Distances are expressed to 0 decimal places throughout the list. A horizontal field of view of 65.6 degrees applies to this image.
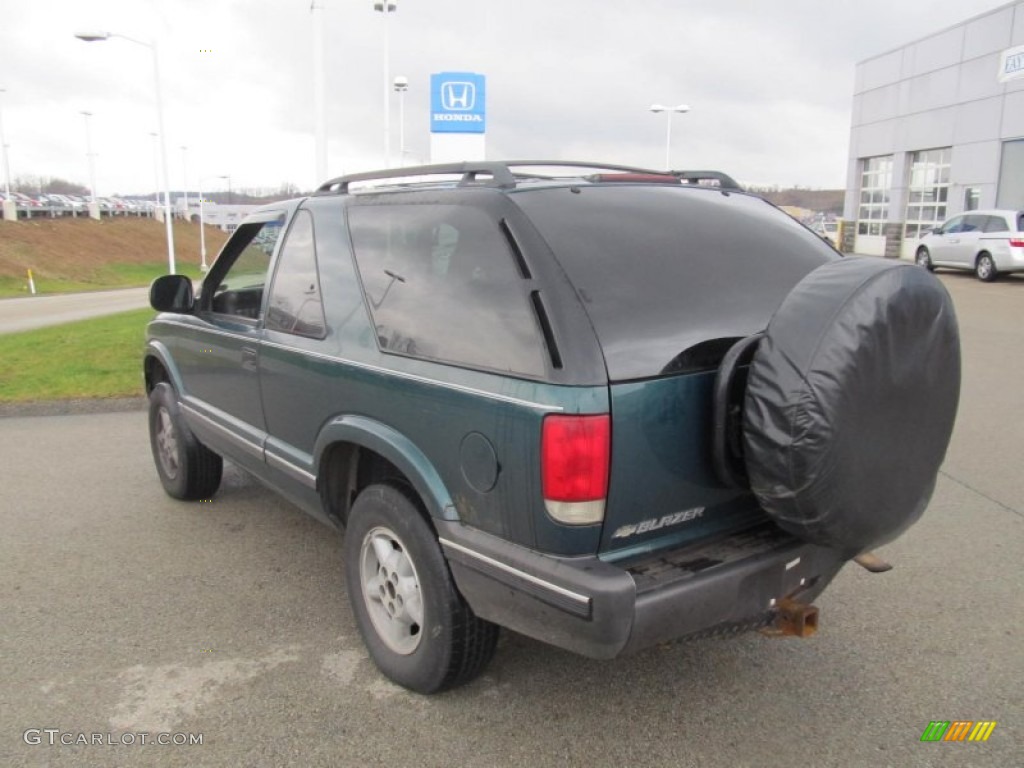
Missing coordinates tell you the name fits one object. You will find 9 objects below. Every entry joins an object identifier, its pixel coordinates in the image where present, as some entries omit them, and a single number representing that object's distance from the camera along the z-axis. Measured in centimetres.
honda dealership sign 1988
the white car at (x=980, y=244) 1892
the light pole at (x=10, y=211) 5234
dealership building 2534
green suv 232
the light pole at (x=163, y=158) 2381
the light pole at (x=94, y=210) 6644
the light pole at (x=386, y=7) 2190
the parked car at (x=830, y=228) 3676
